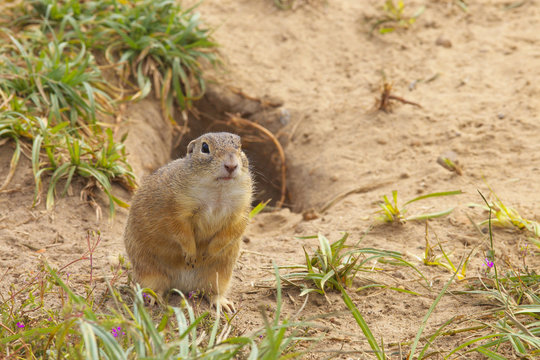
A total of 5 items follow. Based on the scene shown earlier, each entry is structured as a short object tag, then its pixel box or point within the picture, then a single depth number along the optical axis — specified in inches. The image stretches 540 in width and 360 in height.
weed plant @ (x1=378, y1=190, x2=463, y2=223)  362.6
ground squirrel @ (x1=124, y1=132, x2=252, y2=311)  274.7
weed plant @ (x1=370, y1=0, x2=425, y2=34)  593.6
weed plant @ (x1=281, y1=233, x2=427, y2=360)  297.4
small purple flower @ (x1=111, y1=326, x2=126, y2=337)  232.2
